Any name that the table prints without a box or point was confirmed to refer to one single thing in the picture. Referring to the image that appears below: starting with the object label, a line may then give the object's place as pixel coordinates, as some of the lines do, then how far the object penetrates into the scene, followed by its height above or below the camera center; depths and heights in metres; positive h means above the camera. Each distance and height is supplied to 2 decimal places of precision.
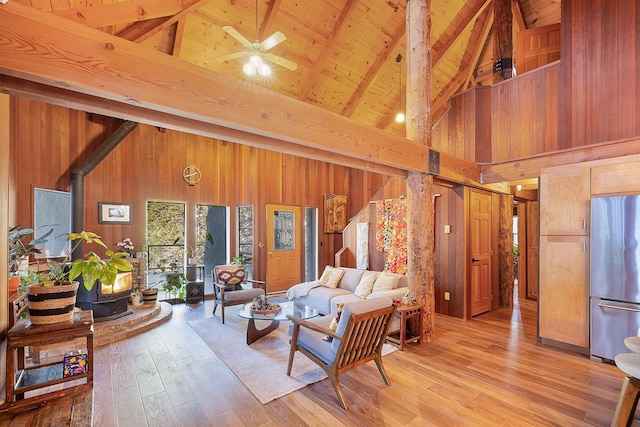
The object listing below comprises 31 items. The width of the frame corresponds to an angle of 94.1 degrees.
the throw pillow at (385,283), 4.57 -1.06
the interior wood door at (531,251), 6.20 -0.77
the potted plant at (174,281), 5.77 -1.29
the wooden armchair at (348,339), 2.49 -1.14
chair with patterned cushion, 4.71 -1.25
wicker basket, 2.35 -0.69
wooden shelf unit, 2.25 -1.20
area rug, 2.75 -1.59
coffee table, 3.71 -1.31
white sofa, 4.53 -1.28
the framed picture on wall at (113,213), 5.36 +0.05
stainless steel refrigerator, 3.09 -0.64
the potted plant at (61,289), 2.36 -0.58
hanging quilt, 5.32 -0.33
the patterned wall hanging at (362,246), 5.99 -0.63
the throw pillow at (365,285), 4.66 -1.12
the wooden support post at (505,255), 5.64 -0.78
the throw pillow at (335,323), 2.70 -1.00
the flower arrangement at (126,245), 5.46 -0.54
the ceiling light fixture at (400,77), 6.55 +3.24
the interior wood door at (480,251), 4.94 -0.63
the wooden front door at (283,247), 7.05 -0.79
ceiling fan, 3.80 +2.15
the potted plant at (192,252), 6.26 -0.79
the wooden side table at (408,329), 3.63 -1.44
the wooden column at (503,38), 5.26 +3.23
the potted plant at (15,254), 2.61 -0.35
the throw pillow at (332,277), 5.28 -1.12
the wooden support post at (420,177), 3.78 +0.48
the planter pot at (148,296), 5.03 -1.36
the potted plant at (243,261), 6.59 -1.03
